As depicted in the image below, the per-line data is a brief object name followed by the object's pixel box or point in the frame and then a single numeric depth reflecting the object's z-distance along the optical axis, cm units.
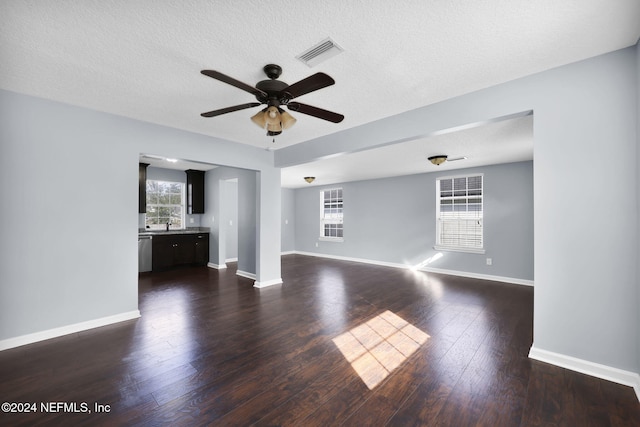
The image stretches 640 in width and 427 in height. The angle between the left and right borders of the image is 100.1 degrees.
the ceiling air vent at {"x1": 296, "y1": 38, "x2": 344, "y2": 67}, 189
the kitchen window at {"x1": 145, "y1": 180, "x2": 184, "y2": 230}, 668
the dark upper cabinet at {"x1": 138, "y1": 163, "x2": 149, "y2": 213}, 583
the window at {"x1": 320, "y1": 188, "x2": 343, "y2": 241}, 848
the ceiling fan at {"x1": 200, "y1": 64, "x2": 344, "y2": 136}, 190
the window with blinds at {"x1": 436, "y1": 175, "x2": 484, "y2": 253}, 591
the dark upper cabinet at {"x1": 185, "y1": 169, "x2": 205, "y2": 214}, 687
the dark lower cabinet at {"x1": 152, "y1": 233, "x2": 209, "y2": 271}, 616
